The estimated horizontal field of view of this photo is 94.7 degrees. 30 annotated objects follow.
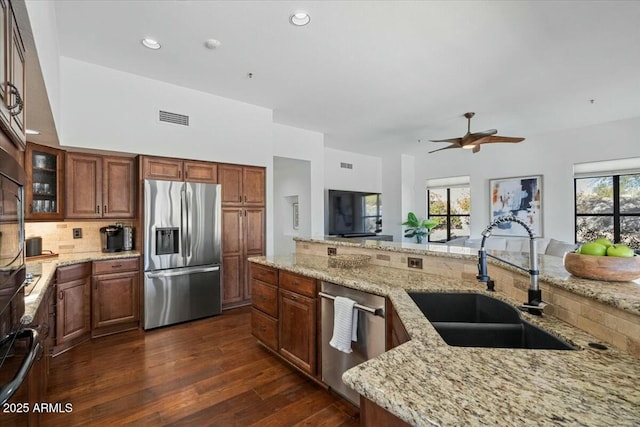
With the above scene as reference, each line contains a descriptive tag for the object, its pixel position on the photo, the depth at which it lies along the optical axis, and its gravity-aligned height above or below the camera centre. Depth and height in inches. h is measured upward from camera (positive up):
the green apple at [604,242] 46.3 -5.0
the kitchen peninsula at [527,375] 25.0 -17.2
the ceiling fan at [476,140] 158.2 +40.3
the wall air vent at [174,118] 142.2 +46.4
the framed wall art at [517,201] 224.5 +7.9
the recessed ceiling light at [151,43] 107.1 +62.7
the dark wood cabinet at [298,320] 87.1 -33.7
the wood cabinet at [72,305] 108.2 -35.8
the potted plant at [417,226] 273.7 -13.8
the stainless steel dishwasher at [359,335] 70.3 -31.3
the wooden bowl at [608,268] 43.1 -8.5
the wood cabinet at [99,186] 124.6 +11.8
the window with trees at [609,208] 190.1 +2.0
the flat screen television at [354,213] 245.3 -1.3
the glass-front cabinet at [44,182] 110.7 +12.1
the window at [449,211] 269.6 +0.4
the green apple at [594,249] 46.2 -6.1
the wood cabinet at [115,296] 123.0 -36.1
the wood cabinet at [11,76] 43.0 +22.8
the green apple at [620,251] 44.4 -6.1
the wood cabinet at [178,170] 136.3 +21.0
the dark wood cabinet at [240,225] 158.1 -7.1
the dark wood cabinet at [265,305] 102.2 -33.9
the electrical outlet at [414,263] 89.5 -15.7
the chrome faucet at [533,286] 49.6 -13.1
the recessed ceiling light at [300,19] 92.1 +62.0
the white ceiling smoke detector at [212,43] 107.0 +62.3
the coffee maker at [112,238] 135.3 -11.9
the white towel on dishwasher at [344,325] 74.8 -29.1
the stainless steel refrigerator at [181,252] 132.0 -18.7
